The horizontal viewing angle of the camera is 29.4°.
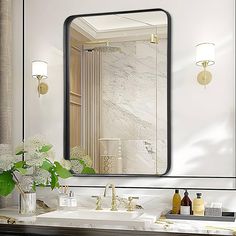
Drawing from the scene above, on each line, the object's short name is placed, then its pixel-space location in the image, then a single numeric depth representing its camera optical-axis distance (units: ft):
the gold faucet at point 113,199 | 9.27
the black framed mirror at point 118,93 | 9.72
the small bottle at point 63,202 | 9.46
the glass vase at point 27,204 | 9.23
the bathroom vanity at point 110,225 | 7.90
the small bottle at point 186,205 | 8.82
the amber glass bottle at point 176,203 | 9.07
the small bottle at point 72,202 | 9.46
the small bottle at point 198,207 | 8.75
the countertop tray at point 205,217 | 8.41
